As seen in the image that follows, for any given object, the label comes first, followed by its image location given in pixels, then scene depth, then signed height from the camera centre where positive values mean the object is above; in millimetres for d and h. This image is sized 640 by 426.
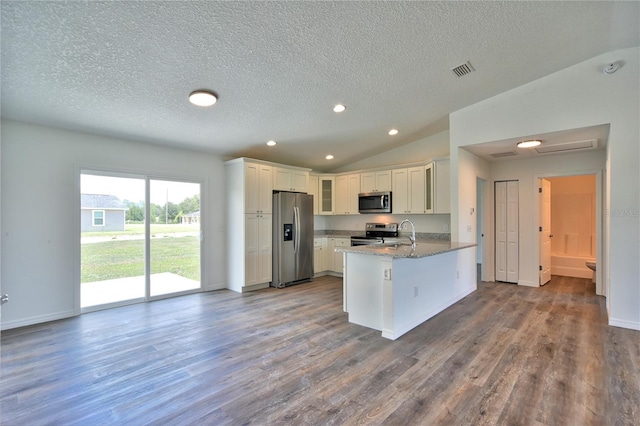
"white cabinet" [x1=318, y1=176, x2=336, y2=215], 6883 +426
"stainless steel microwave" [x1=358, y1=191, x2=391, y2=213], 6020 +229
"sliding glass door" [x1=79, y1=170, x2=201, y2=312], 4156 -403
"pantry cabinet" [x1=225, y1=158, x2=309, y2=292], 5219 -166
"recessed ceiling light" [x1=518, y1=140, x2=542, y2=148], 4361 +1044
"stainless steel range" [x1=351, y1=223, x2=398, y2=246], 6082 -442
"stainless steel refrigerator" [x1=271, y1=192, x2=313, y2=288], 5602 -500
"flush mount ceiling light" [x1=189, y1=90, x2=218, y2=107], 3158 +1265
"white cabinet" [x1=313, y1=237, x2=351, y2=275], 6591 -975
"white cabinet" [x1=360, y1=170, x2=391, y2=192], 6104 +683
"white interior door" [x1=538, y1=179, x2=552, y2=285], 5465 -349
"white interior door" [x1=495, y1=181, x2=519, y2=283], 5703 -365
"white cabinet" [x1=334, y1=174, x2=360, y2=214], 6562 +454
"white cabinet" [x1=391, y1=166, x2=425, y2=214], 5648 +437
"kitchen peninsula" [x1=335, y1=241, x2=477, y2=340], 3227 -876
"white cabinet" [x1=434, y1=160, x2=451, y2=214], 5250 +475
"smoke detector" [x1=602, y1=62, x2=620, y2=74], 3367 +1684
